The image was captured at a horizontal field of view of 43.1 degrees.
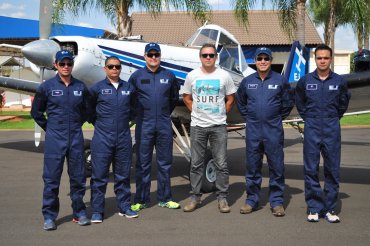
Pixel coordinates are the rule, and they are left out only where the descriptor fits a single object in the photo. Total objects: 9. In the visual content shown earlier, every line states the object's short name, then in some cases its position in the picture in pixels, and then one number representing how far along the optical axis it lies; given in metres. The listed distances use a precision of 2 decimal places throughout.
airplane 6.77
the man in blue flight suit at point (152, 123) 5.73
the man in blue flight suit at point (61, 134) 4.98
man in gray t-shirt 5.64
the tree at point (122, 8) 16.28
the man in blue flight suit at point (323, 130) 5.20
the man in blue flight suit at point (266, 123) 5.46
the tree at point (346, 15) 18.11
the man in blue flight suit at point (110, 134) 5.27
